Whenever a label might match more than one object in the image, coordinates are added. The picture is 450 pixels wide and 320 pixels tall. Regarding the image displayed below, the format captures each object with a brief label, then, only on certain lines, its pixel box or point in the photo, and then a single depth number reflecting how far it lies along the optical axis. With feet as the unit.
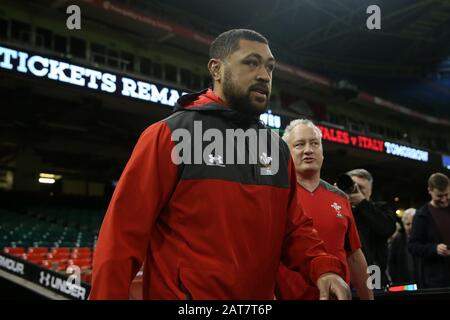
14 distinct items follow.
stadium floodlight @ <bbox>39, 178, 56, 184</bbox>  44.42
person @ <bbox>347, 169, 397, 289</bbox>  7.77
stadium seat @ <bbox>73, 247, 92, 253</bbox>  24.24
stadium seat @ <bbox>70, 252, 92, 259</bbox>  23.07
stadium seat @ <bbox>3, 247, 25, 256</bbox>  21.76
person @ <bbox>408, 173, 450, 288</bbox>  10.05
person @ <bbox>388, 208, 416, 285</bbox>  14.57
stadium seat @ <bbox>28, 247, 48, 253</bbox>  22.61
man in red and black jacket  3.84
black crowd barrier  13.16
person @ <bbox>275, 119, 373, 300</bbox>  6.52
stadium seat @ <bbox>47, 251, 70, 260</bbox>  22.05
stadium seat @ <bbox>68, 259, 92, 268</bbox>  21.14
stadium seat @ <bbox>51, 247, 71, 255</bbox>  23.40
